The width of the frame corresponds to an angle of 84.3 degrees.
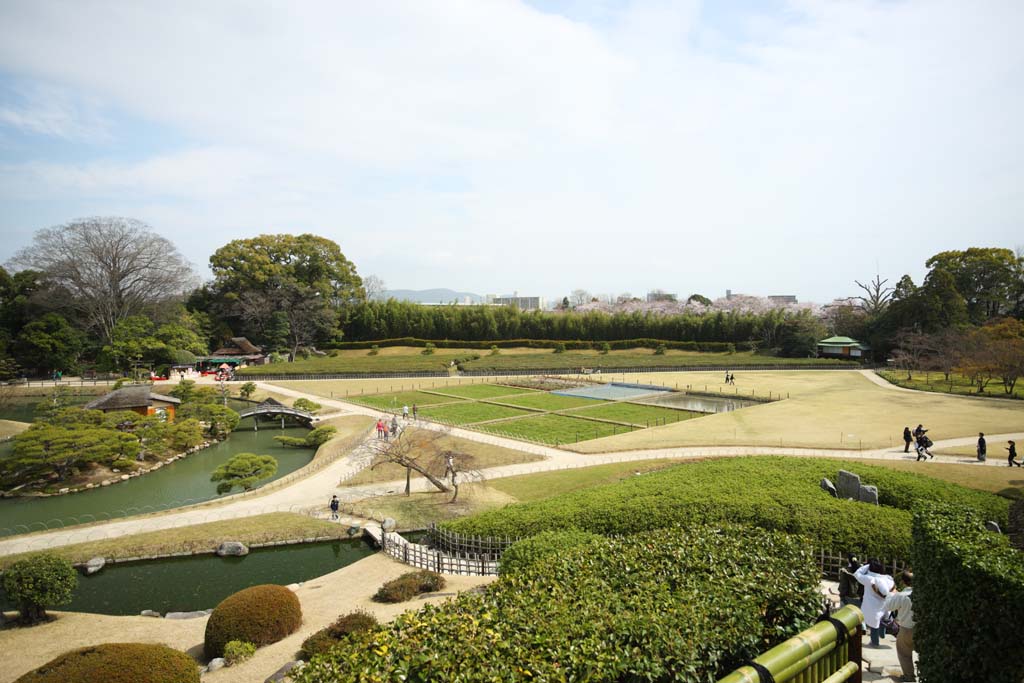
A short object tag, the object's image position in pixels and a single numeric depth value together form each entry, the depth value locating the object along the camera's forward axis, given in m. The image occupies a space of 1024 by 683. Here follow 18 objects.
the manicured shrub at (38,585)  12.36
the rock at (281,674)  9.18
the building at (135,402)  30.78
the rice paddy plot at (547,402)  40.03
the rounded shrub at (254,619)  10.91
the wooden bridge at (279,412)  36.78
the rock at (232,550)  16.92
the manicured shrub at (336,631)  10.07
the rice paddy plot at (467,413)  35.88
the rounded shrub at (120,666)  8.38
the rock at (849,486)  15.41
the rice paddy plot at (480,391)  45.38
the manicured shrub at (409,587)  12.90
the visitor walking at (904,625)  7.23
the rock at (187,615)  13.51
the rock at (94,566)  15.98
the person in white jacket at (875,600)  8.19
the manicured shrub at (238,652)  10.50
